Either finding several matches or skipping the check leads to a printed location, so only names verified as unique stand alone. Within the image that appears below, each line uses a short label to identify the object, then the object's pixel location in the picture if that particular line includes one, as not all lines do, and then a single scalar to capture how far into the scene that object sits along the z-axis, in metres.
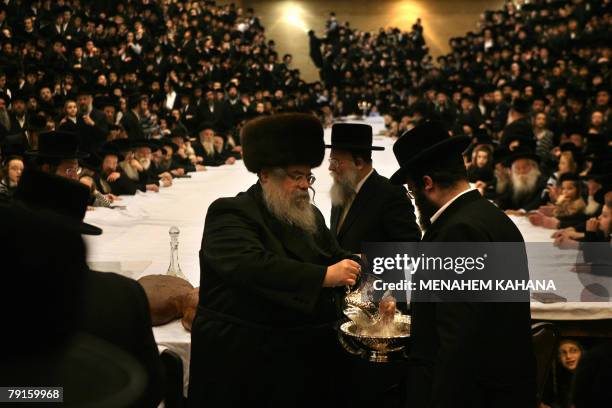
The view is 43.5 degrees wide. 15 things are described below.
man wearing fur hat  2.77
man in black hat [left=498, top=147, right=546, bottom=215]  8.98
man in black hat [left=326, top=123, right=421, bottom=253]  3.95
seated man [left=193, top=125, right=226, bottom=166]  14.99
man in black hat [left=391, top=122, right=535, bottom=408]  2.43
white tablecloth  4.35
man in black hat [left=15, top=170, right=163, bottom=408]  1.97
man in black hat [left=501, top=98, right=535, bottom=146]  10.99
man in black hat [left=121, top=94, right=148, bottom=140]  14.12
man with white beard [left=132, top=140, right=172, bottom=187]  11.42
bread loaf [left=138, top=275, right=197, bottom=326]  4.06
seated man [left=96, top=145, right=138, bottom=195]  10.25
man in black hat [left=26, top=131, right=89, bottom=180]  6.76
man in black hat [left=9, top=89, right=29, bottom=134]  12.59
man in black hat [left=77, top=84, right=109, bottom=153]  12.09
